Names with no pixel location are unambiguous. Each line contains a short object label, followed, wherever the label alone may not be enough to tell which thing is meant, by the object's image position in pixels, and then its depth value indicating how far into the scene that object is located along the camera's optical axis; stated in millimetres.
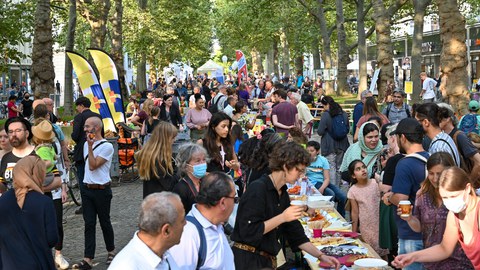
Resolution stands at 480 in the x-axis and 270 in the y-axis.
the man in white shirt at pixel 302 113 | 16719
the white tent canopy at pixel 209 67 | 59584
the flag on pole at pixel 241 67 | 39025
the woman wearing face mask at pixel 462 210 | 4742
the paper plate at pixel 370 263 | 5816
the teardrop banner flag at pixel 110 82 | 18078
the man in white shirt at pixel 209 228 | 4381
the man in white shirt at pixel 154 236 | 3590
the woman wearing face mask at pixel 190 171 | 6133
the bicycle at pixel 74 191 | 13297
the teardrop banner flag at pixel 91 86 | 17516
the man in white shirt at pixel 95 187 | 8695
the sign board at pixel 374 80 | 20784
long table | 6219
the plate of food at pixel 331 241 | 6980
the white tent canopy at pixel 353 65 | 67531
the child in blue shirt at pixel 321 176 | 10414
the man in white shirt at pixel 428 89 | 28312
